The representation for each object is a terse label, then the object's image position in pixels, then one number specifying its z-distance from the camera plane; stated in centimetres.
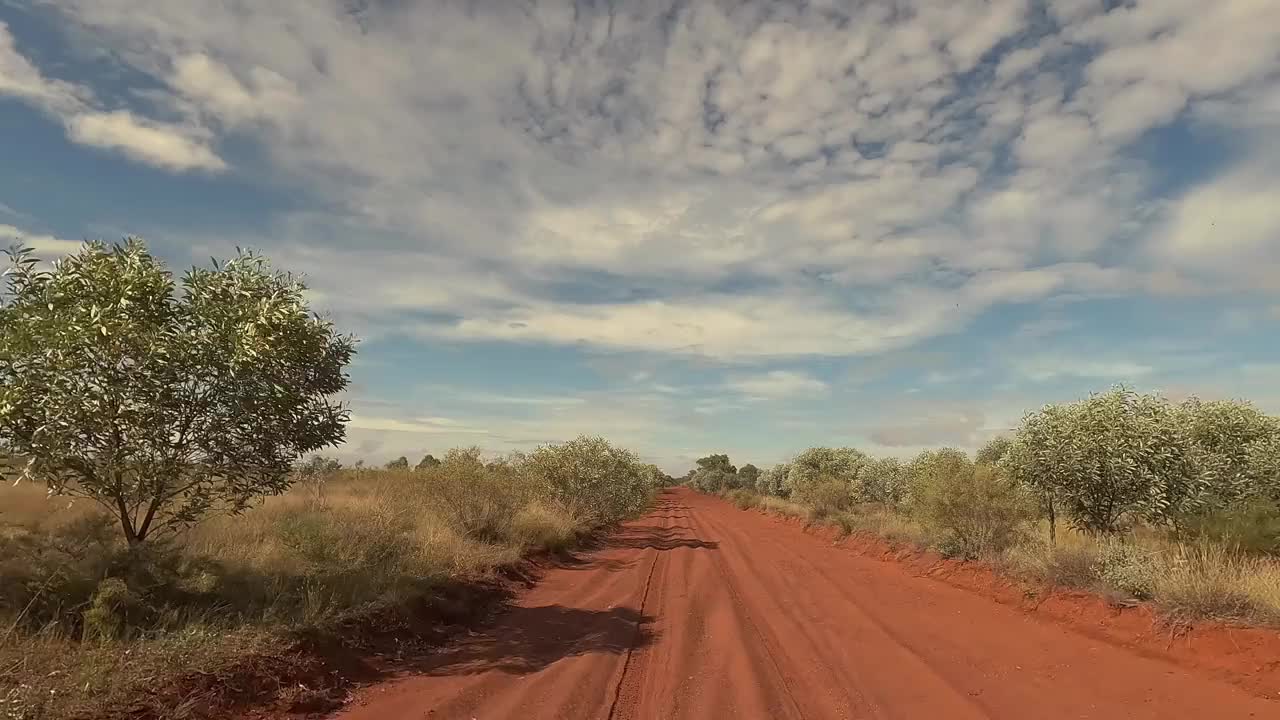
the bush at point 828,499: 3712
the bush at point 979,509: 1806
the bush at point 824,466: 5550
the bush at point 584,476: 3177
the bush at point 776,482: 7788
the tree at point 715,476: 12006
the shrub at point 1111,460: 1477
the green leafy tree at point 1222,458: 1491
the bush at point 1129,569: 1134
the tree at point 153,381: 738
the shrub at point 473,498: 1909
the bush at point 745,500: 6322
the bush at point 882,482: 4347
